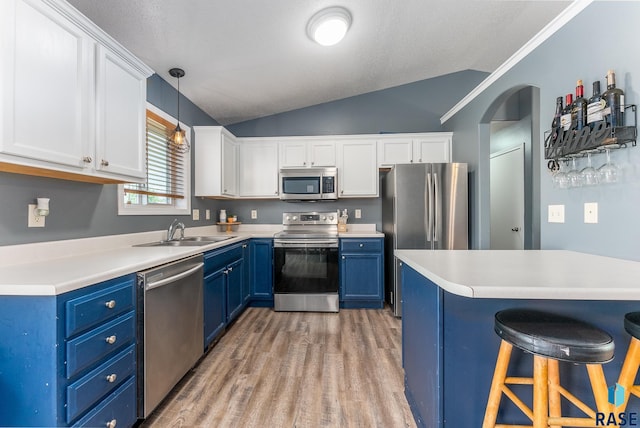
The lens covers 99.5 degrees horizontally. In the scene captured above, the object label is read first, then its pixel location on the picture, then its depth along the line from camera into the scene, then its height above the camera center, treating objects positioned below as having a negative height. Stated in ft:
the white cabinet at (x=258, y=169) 11.75 +2.06
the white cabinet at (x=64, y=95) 3.64 +1.96
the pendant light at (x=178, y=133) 7.77 +2.45
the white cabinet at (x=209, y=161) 10.18 +2.11
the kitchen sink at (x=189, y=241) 7.39 -0.76
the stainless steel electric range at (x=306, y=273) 10.23 -2.16
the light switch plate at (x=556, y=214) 5.72 +0.03
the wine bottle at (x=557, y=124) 5.34 +1.83
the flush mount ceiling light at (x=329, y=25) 6.65 +4.88
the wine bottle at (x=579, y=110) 4.79 +1.90
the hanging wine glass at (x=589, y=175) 4.78 +0.73
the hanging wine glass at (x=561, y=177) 5.41 +0.77
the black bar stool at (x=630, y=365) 3.13 -1.77
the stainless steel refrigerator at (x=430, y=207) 9.54 +0.30
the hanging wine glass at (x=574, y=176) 5.14 +0.76
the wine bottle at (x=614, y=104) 4.33 +1.79
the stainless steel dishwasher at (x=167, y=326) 4.69 -2.18
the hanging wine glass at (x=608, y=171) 4.52 +0.74
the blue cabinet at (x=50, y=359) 3.32 -1.79
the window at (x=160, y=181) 7.30 +1.16
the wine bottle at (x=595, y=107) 4.47 +1.82
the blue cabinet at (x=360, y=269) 10.46 -2.05
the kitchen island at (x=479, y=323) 3.38 -1.49
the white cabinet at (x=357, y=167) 11.48 +2.07
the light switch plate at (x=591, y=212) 4.91 +0.06
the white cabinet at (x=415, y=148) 11.34 +2.83
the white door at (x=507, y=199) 11.51 +0.73
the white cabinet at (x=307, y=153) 11.60 +2.70
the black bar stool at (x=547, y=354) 2.78 -1.45
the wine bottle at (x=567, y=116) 5.08 +1.89
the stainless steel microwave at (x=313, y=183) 11.13 +1.36
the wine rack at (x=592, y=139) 4.27 +1.31
